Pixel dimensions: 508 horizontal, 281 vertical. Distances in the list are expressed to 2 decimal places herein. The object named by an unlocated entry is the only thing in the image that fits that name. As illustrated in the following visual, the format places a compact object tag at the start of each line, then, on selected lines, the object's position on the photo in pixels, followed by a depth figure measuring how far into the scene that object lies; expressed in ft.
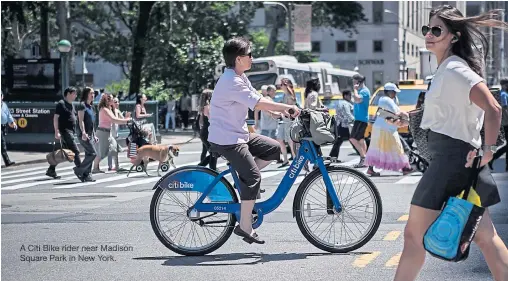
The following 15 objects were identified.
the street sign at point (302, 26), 139.85
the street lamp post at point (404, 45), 245.16
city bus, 117.70
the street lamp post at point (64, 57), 98.22
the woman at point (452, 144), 17.88
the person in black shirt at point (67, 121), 56.89
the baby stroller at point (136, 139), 64.80
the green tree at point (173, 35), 152.97
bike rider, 26.09
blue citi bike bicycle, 26.86
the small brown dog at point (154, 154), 62.03
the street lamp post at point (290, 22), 171.93
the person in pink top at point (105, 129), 62.49
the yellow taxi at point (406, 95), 84.02
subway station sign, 89.97
